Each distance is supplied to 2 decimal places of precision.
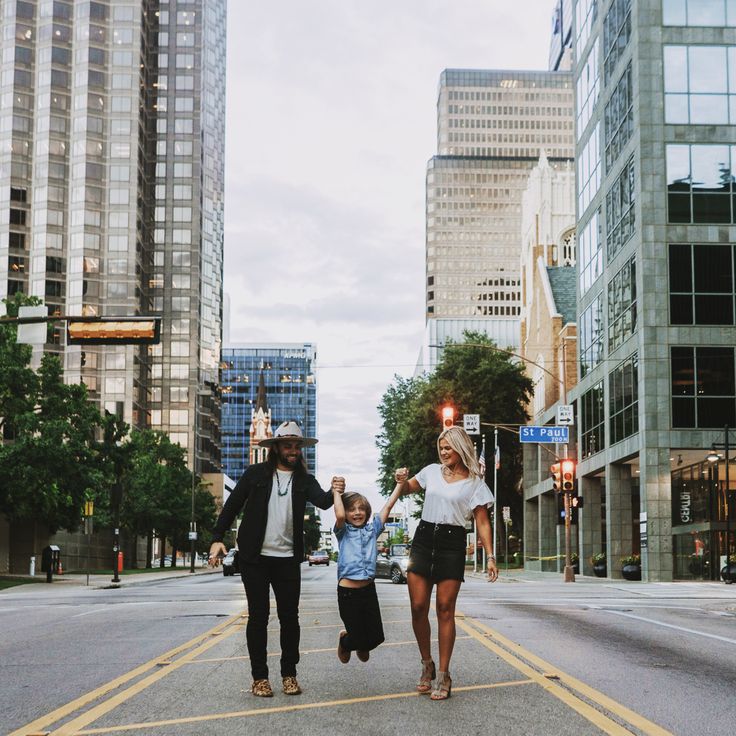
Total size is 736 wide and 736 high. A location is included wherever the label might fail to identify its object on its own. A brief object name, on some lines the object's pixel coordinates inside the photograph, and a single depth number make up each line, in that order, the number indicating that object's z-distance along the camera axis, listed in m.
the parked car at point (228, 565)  49.50
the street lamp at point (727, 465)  34.91
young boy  7.84
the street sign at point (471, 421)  47.66
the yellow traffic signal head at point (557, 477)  39.06
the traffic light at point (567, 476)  37.84
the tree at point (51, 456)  38.84
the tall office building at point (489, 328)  167.00
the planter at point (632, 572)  41.00
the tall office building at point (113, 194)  124.44
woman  7.67
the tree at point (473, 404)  61.97
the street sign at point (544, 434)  40.81
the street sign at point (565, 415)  41.24
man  7.60
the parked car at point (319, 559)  101.56
